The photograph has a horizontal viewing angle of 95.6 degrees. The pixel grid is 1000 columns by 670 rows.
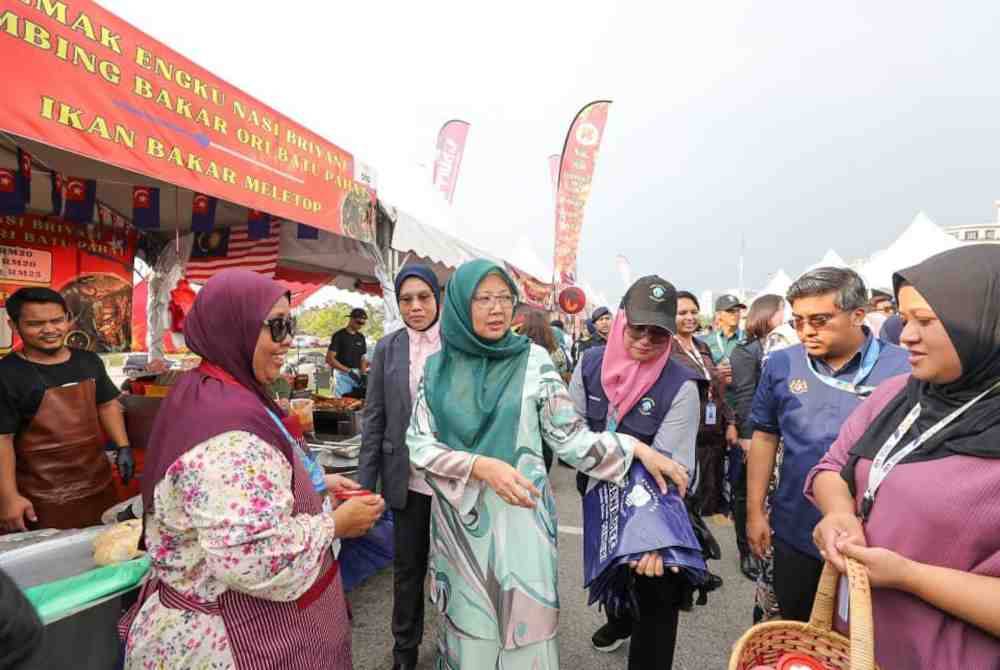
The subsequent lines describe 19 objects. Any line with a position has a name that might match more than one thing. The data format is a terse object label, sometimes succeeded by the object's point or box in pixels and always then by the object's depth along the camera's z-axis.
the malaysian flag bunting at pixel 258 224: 4.91
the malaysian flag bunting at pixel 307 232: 5.03
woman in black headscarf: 0.96
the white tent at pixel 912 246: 10.04
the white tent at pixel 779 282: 18.17
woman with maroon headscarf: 1.04
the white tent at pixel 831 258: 13.41
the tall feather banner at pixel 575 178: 13.07
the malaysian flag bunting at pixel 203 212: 4.59
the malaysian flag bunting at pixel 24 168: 3.20
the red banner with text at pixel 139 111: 1.79
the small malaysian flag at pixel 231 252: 5.36
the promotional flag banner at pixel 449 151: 12.54
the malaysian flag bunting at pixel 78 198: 4.06
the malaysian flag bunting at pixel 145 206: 4.34
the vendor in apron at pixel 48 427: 2.30
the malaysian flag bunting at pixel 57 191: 3.96
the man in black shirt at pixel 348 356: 6.86
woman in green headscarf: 1.48
